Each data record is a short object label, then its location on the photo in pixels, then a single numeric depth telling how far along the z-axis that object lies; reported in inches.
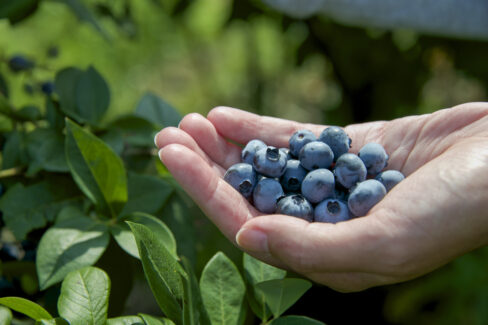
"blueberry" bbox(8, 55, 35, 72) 23.0
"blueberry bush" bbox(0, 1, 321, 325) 15.9
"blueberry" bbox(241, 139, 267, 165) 20.4
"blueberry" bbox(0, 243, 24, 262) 19.8
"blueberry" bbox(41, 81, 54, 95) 23.2
